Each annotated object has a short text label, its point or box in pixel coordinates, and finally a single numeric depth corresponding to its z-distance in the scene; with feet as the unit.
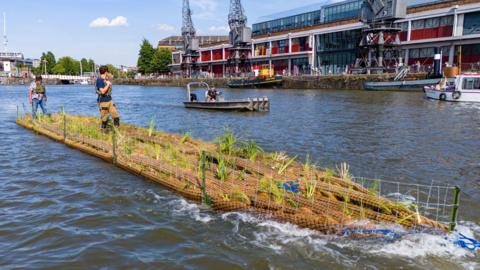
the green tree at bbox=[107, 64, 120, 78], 569.72
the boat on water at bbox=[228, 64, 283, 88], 203.31
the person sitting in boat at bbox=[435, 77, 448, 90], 110.05
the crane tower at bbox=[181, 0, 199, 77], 343.87
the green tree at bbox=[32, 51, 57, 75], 536.79
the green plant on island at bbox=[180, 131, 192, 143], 41.06
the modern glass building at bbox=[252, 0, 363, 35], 246.80
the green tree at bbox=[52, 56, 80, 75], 527.81
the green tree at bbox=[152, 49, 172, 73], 400.88
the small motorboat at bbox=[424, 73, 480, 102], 102.01
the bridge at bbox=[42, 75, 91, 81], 469.98
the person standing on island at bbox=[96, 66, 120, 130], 41.19
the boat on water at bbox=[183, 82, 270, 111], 92.63
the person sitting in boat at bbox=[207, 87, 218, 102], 98.35
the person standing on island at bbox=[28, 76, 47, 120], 57.11
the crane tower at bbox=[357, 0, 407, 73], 174.81
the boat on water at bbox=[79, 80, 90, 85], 474.49
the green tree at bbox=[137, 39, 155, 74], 404.36
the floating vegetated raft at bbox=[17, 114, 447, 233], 20.60
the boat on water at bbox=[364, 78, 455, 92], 139.03
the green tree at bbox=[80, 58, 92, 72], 592.64
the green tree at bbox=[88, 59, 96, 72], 607.78
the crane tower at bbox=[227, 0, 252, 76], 277.23
